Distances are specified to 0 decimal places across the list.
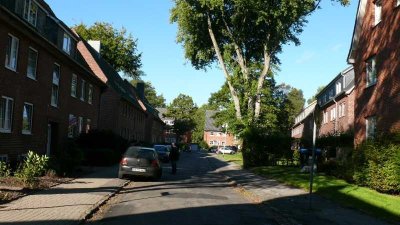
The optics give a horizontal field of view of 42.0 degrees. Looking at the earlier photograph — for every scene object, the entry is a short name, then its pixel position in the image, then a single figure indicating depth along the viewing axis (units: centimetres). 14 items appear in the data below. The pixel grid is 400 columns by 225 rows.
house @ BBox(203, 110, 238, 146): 13812
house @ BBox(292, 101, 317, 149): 7004
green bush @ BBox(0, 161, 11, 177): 1595
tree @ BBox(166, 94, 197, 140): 11638
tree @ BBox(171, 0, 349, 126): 3603
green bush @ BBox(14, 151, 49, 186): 1508
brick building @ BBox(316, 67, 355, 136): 4378
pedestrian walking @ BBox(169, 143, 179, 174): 2684
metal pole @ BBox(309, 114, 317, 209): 1371
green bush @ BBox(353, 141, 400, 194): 1663
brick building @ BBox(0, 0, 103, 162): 1943
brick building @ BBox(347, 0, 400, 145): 2155
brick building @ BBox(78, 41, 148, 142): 4156
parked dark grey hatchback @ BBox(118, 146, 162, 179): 2122
